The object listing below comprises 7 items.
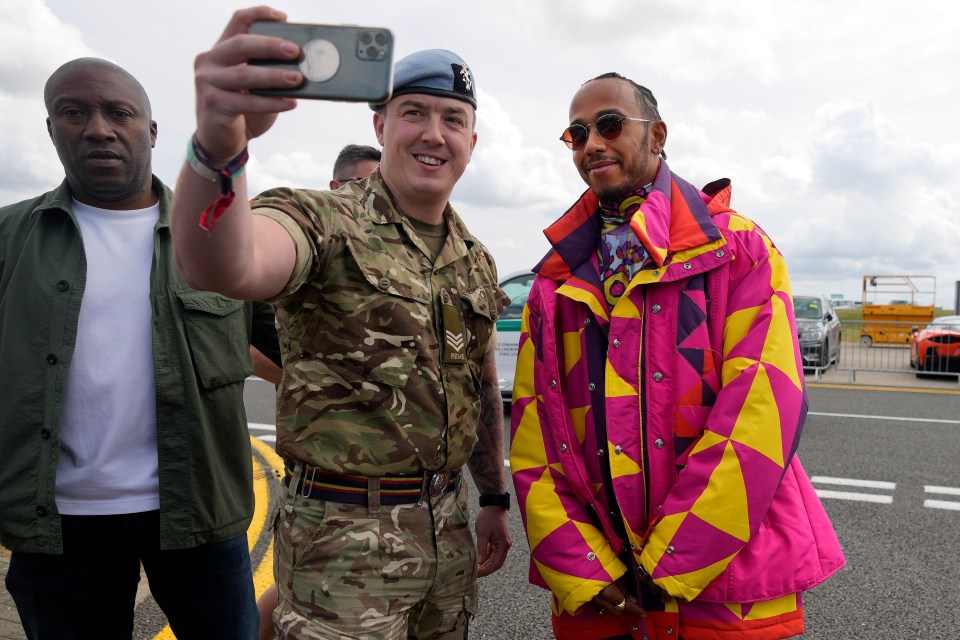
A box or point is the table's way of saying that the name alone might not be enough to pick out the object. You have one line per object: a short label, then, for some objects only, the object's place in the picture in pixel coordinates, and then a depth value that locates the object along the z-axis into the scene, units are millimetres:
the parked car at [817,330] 13000
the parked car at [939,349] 12250
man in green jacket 1951
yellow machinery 16969
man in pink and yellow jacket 1708
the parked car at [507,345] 7949
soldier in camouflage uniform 1763
